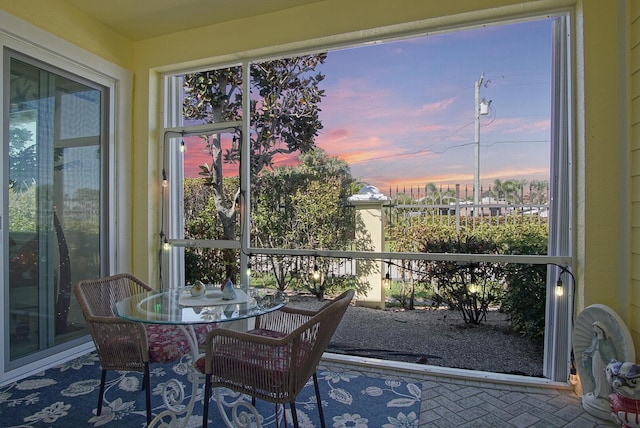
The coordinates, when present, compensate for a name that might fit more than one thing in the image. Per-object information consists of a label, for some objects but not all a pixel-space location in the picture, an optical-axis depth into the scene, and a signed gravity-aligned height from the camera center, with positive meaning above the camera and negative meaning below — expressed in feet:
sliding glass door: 9.11 +0.27
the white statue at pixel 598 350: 7.29 -2.68
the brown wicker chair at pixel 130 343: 6.73 -2.52
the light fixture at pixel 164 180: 12.32 +1.07
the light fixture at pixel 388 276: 10.19 -1.68
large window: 9.00 +1.57
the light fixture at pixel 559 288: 8.50 -1.67
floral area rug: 7.18 -3.92
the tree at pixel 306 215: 10.57 -0.05
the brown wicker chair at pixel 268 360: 5.72 -2.27
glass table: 6.08 -1.67
